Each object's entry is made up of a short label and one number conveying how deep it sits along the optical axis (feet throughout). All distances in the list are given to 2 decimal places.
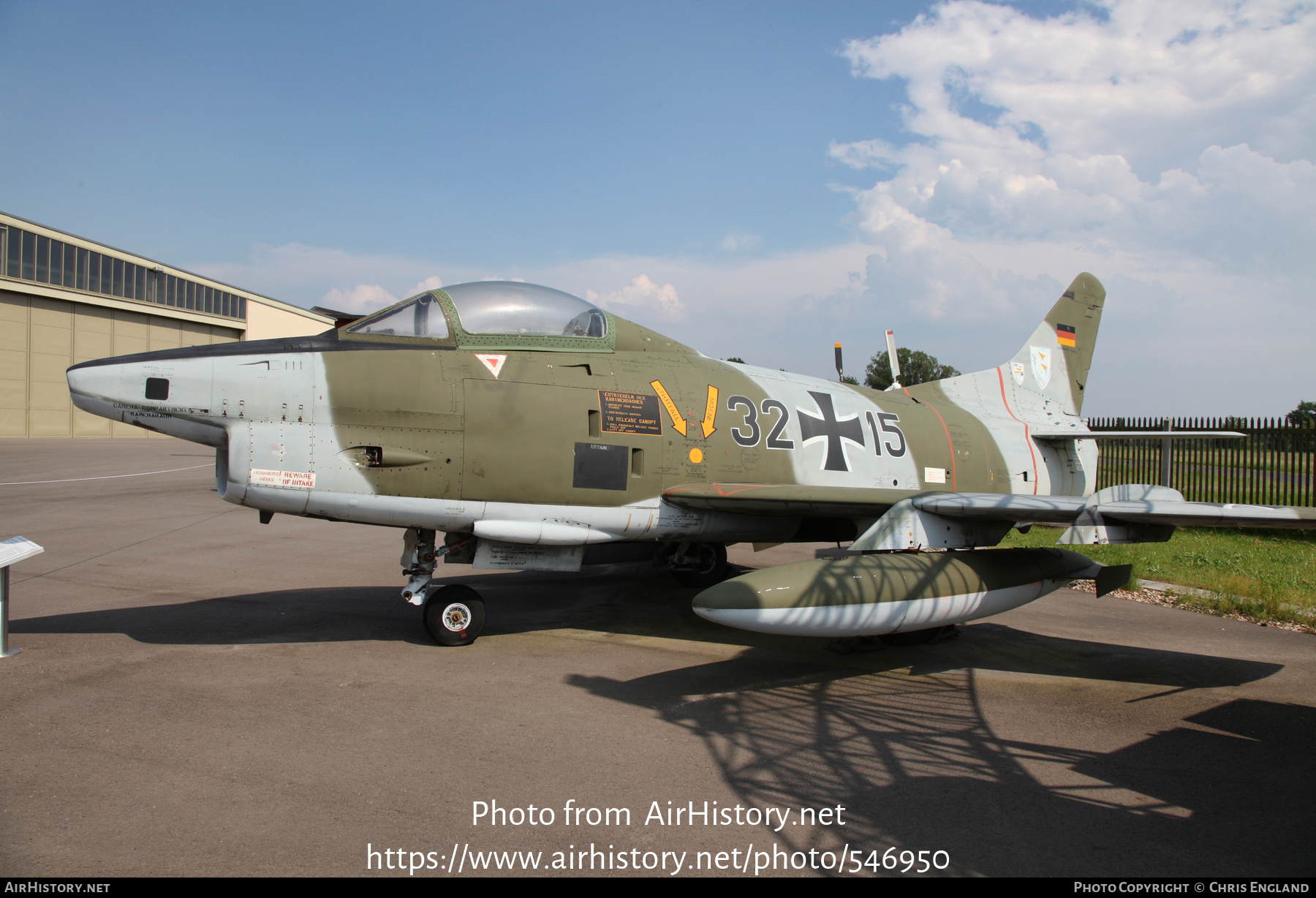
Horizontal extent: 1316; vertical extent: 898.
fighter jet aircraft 18.21
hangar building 127.34
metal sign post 17.76
